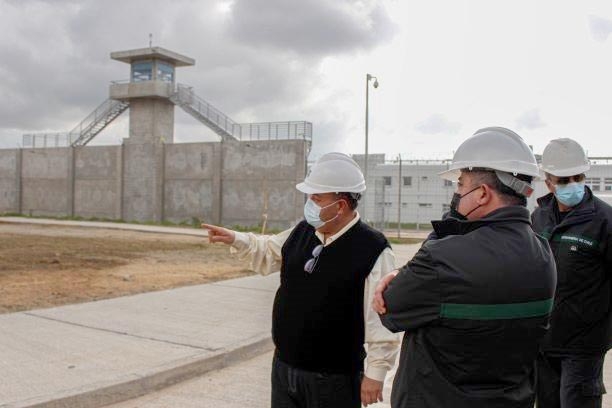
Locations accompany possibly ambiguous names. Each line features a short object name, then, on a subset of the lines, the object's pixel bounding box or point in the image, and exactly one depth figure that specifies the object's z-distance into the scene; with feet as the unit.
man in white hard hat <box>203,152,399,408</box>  10.37
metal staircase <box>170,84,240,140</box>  118.93
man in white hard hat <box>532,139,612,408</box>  12.20
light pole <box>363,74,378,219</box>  81.41
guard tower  129.49
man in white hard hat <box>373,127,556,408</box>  6.99
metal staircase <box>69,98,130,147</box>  133.59
